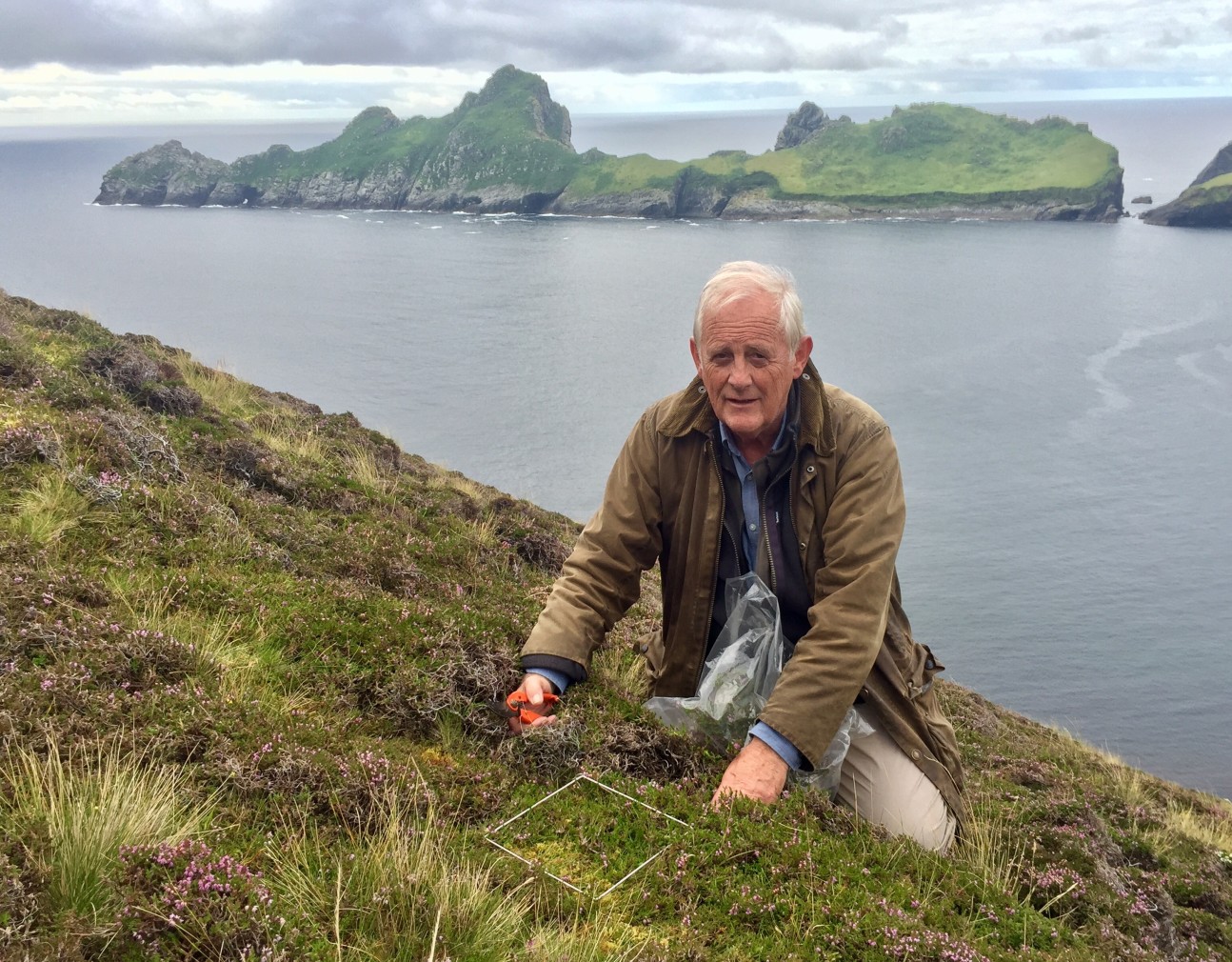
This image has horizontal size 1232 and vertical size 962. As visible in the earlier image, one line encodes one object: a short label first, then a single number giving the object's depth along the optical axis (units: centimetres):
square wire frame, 367
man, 443
